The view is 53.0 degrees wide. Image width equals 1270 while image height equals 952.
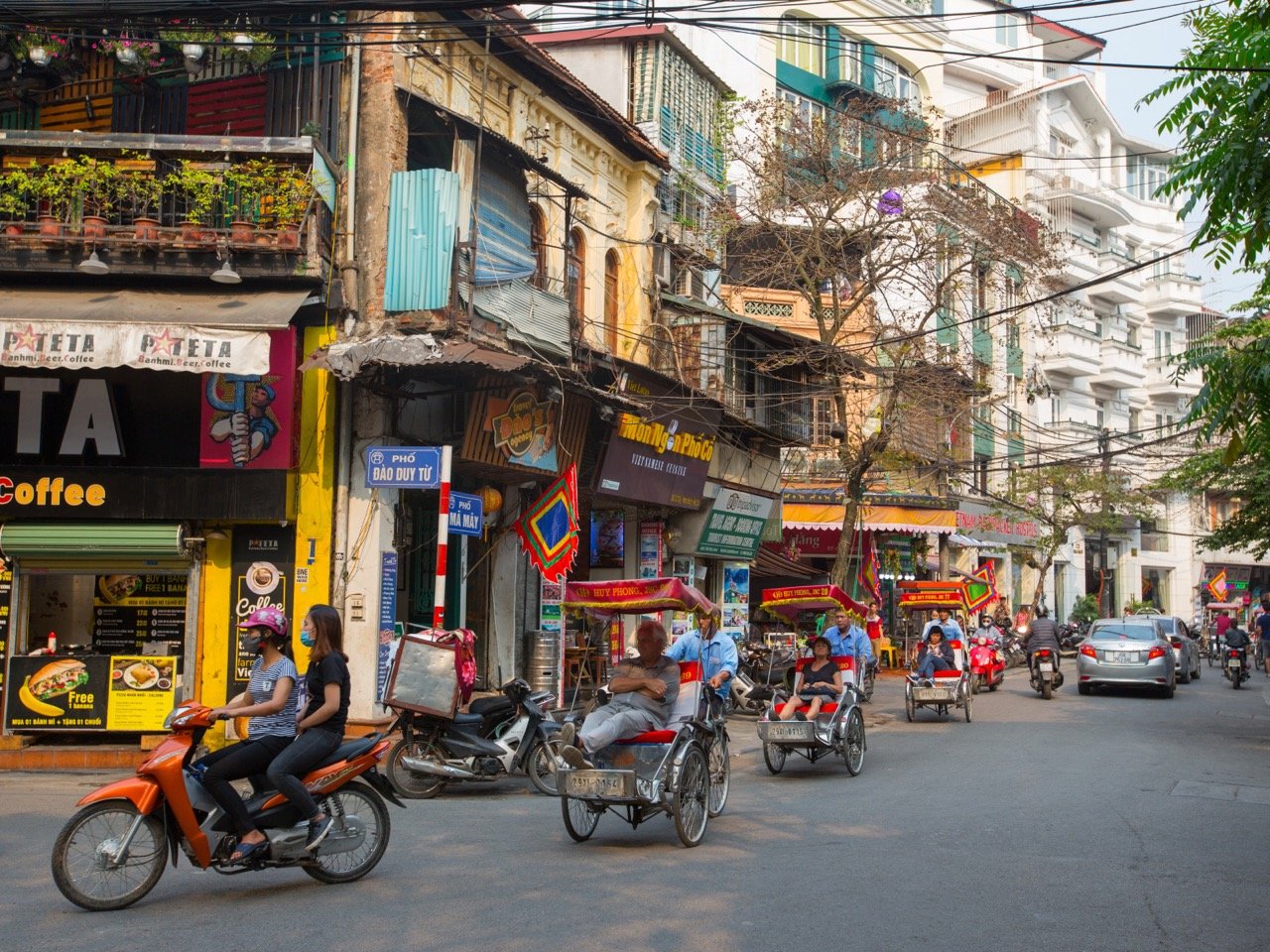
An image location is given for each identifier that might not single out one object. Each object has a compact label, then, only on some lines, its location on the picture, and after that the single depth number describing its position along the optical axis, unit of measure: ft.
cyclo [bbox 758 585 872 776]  42.55
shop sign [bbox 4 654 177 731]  48.08
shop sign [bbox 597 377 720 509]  66.33
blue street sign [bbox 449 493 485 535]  51.27
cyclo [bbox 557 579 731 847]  29.17
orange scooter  23.03
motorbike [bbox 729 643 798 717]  67.92
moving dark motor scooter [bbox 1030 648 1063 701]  78.64
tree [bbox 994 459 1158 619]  134.92
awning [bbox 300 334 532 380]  45.24
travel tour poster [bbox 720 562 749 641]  84.84
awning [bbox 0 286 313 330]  44.16
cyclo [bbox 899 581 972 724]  63.87
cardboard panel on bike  38.86
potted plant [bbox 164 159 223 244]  47.29
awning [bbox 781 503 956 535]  108.99
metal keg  60.44
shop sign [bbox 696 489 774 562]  80.28
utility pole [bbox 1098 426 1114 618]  135.95
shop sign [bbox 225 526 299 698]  49.49
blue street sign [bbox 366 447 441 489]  47.37
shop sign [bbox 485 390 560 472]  54.19
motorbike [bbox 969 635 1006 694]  84.89
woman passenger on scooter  24.44
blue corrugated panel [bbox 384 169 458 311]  50.19
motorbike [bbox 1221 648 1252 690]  94.07
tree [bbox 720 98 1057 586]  69.72
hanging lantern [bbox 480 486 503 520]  58.63
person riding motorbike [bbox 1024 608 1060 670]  79.82
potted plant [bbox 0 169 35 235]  46.91
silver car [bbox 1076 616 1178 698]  80.79
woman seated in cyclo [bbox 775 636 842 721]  43.65
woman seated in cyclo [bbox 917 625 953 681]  65.16
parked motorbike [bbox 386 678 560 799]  39.06
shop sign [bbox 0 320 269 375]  42.96
